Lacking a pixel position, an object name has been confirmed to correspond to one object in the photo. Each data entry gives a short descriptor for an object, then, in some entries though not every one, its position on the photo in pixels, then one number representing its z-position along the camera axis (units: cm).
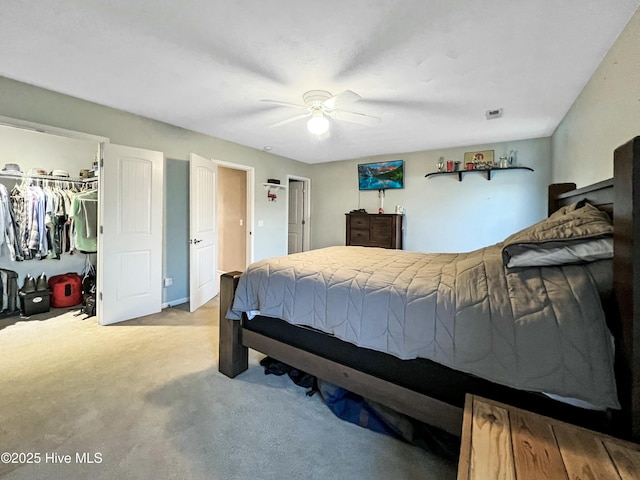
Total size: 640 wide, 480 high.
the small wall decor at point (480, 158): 417
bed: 84
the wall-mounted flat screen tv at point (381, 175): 495
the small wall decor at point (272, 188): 503
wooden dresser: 473
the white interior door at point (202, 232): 342
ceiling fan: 225
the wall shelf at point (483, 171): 396
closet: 294
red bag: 345
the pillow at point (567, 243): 102
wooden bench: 74
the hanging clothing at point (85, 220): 333
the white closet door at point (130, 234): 293
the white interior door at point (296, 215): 615
